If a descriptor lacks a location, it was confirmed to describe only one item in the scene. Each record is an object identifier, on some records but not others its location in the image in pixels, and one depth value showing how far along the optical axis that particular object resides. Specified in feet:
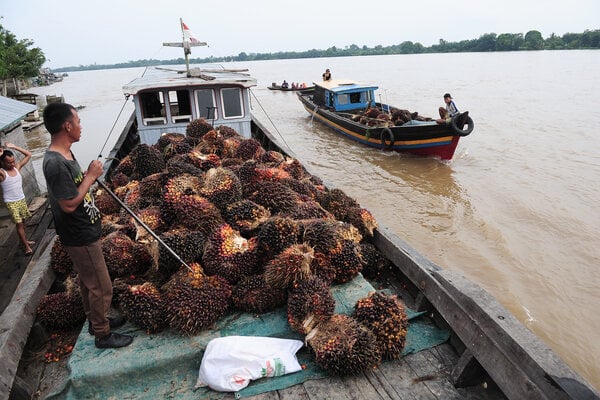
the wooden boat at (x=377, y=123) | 38.34
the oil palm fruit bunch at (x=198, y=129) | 19.80
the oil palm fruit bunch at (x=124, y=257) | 10.84
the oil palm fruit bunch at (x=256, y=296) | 9.82
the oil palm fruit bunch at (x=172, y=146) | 17.47
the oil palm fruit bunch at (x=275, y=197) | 12.72
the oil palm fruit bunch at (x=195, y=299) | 9.04
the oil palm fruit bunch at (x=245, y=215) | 11.65
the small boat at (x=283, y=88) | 108.51
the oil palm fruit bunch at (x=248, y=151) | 17.81
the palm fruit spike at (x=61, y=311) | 10.10
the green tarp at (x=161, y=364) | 8.18
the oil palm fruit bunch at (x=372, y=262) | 12.59
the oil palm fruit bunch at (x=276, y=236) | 10.45
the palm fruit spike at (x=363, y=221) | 13.84
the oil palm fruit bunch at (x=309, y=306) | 8.82
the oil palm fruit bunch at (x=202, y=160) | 15.51
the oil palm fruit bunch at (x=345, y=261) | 10.88
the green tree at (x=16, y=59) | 97.45
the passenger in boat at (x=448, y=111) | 37.14
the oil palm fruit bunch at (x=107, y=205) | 15.39
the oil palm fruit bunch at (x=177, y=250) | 10.50
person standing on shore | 17.80
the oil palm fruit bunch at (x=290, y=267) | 9.59
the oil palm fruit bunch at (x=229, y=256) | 10.29
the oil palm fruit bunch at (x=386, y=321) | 8.75
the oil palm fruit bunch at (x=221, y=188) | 12.28
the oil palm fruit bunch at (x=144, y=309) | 9.25
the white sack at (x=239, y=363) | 8.09
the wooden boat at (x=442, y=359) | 6.99
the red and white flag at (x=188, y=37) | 32.35
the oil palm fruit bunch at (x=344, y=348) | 8.19
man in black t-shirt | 7.59
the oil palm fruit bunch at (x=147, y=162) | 16.66
